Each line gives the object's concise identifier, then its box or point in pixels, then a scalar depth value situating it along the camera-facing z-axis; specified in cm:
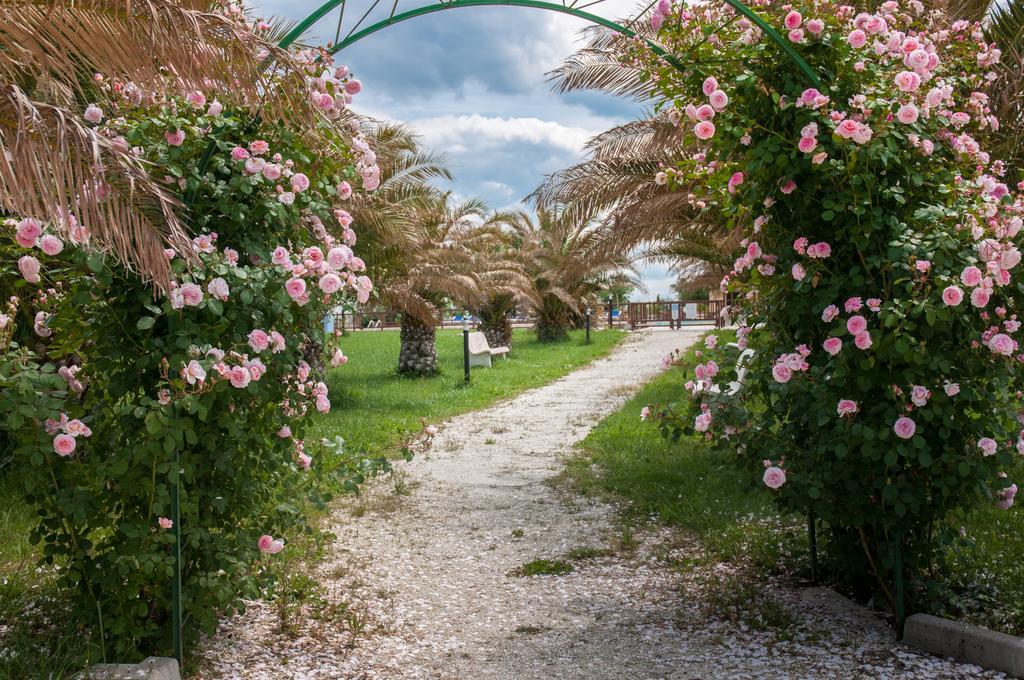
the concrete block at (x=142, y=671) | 290
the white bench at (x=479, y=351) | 1720
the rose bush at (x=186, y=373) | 303
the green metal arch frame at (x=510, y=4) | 352
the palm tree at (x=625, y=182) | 825
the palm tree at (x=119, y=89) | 259
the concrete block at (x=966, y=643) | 325
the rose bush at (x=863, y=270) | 335
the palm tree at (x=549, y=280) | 2389
